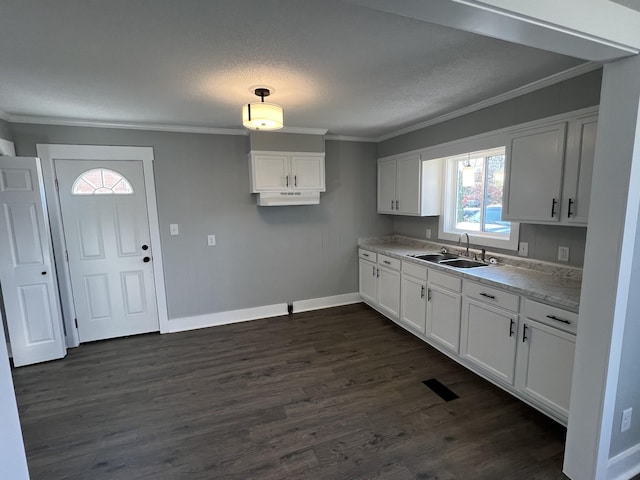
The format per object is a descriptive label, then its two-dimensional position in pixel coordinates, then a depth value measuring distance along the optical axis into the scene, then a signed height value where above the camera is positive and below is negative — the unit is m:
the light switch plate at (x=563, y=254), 2.46 -0.44
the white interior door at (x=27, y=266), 2.94 -0.58
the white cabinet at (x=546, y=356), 1.99 -1.07
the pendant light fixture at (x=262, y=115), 2.27 +0.64
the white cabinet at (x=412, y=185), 3.70 +0.19
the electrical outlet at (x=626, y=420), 1.69 -1.21
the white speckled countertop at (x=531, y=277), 2.05 -0.63
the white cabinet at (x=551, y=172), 2.14 +0.20
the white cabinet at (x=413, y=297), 3.25 -1.05
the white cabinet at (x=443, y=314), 2.84 -1.09
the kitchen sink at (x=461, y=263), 3.20 -0.66
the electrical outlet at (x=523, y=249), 2.77 -0.45
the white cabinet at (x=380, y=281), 3.72 -1.05
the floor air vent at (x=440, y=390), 2.46 -1.55
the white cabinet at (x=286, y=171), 3.69 +0.38
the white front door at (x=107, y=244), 3.39 -0.44
